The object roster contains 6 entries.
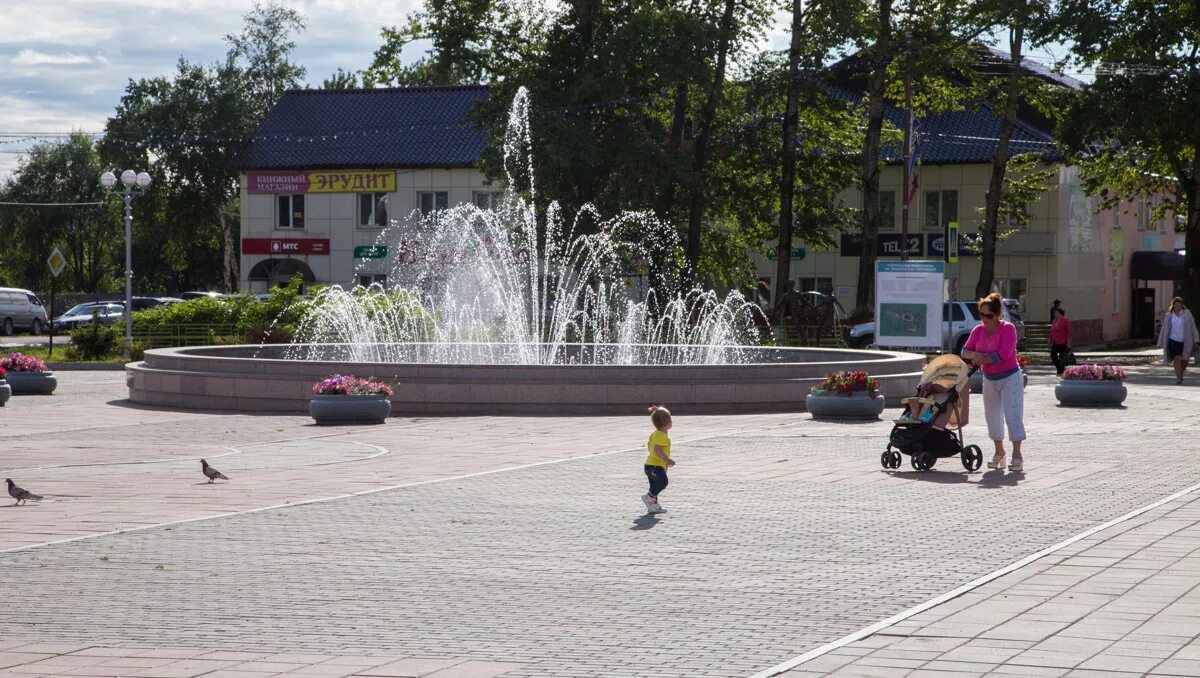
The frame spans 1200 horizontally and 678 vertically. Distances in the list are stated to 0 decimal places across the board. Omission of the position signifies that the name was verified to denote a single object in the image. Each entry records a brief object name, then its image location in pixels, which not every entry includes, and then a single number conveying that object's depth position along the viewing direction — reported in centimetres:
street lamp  3969
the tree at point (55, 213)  9031
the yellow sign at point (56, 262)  4209
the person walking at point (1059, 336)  3528
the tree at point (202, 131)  7531
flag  5267
